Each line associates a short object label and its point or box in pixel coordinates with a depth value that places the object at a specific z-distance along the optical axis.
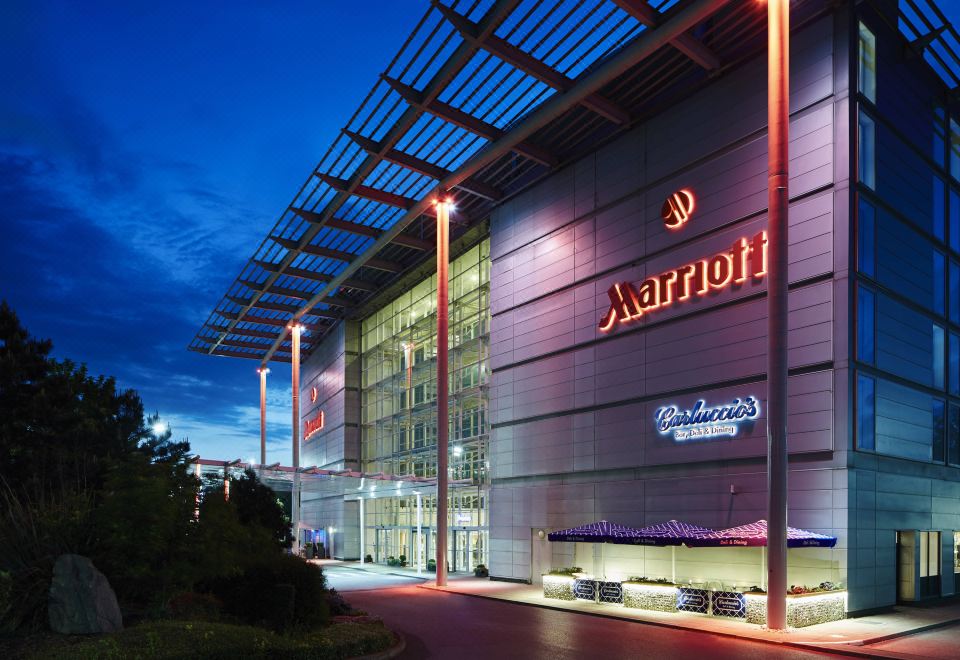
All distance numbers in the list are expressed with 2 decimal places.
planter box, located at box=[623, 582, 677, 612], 22.15
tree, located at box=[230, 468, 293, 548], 29.64
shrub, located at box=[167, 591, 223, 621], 15.98
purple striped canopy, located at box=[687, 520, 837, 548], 19.75
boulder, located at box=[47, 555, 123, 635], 13.26
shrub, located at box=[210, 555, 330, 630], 16.16
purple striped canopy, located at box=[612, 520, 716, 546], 22.18
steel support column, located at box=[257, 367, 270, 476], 60.67
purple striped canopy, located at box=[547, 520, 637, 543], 24.58
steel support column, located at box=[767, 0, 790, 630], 17.95
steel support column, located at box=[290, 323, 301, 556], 51.50
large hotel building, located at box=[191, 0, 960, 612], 21.64
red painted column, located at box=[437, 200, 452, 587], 30.78
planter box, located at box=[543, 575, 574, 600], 25.11
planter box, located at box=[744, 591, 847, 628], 18.73
